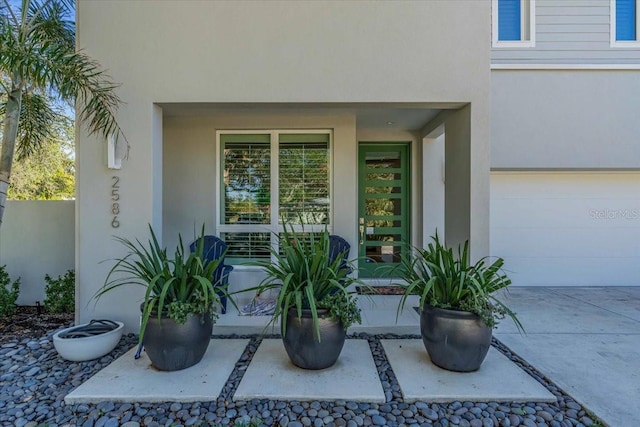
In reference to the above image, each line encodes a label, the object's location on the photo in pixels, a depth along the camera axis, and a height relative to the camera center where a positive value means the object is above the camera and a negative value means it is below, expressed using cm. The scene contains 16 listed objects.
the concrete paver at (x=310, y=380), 283 -147
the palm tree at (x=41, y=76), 346 +156
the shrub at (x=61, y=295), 493 -116
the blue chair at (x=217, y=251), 508 -55
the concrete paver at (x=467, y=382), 282 -148
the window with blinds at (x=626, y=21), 667 +382
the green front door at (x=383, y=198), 704 +36
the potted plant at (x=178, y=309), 309 -87
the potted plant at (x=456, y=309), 309 -86
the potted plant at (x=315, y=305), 309 -82
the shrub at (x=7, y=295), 478 -115
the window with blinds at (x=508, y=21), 666 +381
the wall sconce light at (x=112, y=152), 413 +76
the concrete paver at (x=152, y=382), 282 -148
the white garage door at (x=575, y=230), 687 -28
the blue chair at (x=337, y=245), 524 -46
